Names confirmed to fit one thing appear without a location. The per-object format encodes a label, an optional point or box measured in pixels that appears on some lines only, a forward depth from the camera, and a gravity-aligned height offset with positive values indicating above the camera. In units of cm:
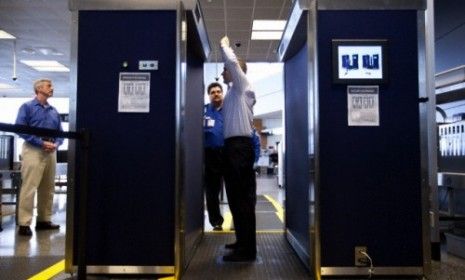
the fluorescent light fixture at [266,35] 1016 +308
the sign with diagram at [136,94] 267 +41
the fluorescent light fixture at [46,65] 1308 +304
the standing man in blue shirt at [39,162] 432 -4
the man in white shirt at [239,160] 306 -1
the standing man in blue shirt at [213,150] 438 +9
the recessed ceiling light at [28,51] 1165 +306
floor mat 267 -76
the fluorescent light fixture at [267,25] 933 +308
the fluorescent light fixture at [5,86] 1653 +293
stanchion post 245 -26
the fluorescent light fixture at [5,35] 1025 +311
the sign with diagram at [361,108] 265 +32
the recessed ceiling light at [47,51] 1152 +305
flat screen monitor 265 +62
